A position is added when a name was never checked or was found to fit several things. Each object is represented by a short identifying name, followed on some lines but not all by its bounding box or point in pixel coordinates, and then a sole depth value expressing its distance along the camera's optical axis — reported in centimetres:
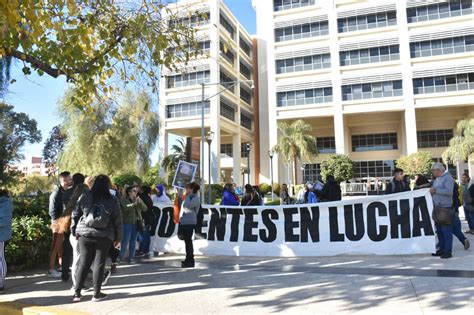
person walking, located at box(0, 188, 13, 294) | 589
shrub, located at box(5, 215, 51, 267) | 688
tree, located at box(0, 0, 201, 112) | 705
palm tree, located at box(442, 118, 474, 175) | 3216
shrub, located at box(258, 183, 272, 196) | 4050
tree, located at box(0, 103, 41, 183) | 3515
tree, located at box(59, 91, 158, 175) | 3091
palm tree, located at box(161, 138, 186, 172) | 4312
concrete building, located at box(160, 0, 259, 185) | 4194
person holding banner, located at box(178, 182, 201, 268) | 752
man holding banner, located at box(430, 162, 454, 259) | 750
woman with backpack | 529
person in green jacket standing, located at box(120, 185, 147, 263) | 794
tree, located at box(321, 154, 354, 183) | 3650
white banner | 816
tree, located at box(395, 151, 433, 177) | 3416
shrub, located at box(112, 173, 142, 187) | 2639
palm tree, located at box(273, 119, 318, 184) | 3842
